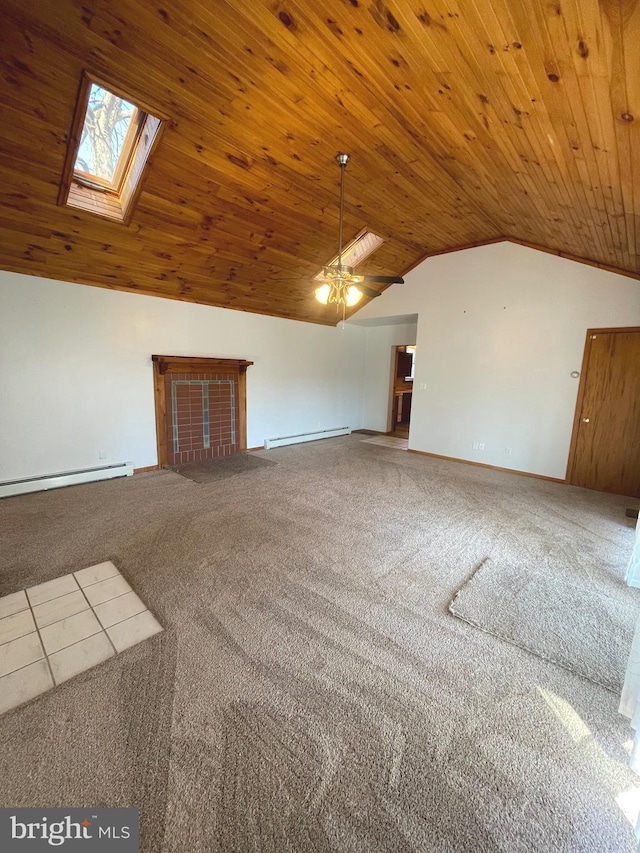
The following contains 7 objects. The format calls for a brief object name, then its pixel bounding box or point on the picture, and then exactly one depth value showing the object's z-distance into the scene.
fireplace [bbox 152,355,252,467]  5.02
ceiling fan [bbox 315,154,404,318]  3.19
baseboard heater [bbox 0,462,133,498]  3.81
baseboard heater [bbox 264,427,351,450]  6.44
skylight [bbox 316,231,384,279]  5.05
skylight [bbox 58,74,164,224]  2.67
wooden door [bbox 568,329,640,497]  4.30
